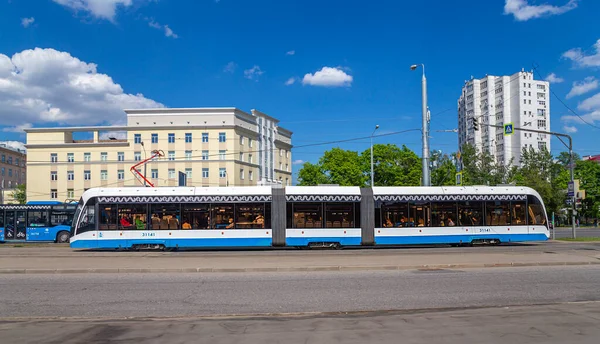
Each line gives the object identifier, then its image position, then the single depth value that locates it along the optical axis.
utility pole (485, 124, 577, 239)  28.37
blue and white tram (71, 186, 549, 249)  23.94
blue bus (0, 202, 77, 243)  32.19
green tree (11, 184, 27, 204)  79.81
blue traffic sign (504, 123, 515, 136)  27.89
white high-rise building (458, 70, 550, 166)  113.12
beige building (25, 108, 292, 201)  66.25
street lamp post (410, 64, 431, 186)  33.50
